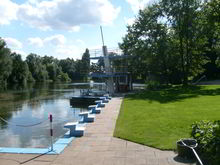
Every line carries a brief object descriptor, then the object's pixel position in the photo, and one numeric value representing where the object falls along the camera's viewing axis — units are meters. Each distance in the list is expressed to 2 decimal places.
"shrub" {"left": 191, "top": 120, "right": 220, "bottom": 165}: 4.39
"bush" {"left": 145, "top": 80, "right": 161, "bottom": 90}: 24.40
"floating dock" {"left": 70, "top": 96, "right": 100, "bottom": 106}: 19.56
